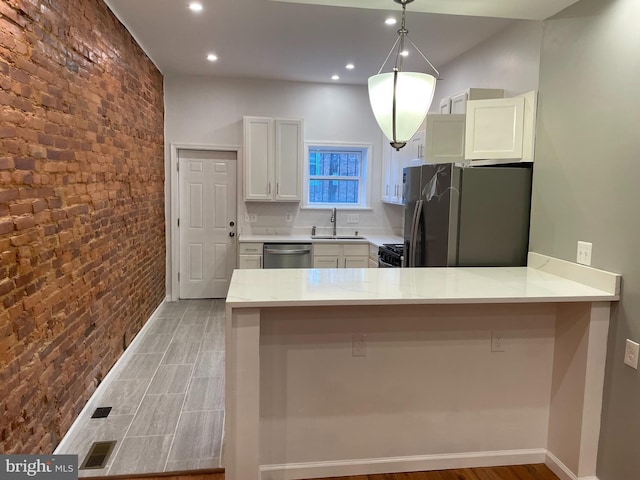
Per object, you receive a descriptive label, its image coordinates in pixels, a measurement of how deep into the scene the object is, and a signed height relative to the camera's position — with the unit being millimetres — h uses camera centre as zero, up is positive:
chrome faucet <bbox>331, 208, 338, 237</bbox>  5895 -339
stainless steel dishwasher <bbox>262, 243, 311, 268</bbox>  5262 -751
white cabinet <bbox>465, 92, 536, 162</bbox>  2857 +453
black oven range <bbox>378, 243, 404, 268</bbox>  4184 -604
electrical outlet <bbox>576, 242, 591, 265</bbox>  2338 -291
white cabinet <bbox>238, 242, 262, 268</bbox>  5254 -757
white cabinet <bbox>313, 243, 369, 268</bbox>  5328 -746
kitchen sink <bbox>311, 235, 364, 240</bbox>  5605 -567
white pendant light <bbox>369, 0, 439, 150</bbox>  2066 +448
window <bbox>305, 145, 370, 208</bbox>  5941 +211
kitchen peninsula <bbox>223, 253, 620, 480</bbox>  2219 -961
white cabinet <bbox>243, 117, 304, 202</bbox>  5434 +407
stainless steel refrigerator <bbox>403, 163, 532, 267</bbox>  2846 -120
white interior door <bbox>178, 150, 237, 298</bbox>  5684 -402
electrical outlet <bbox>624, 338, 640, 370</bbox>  2050 -721
